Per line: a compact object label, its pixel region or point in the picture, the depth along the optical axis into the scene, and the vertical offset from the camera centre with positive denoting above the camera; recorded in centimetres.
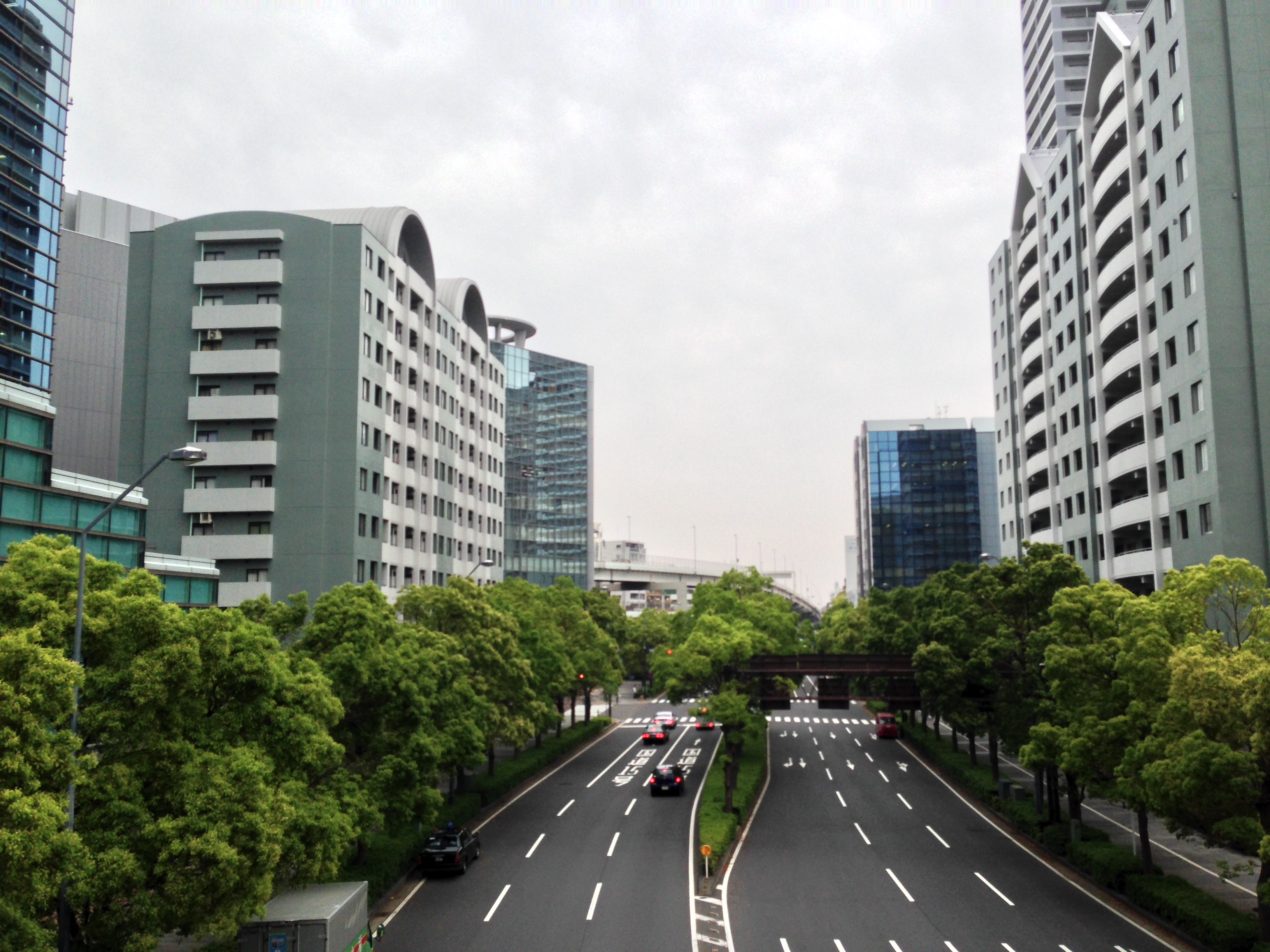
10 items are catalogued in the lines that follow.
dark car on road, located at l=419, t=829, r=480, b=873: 3450 -836
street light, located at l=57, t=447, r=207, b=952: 1605 -169
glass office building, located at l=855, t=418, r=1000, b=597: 16950 +1991
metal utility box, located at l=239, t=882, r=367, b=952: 2167 -688
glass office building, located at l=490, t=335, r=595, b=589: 15300 +2411
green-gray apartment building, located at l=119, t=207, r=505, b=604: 5956 +1389
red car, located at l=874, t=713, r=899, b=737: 7644 -872
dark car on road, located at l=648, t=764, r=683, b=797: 5088 -858
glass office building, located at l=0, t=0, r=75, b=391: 4650 +2134
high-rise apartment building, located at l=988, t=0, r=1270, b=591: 4406 +1670
